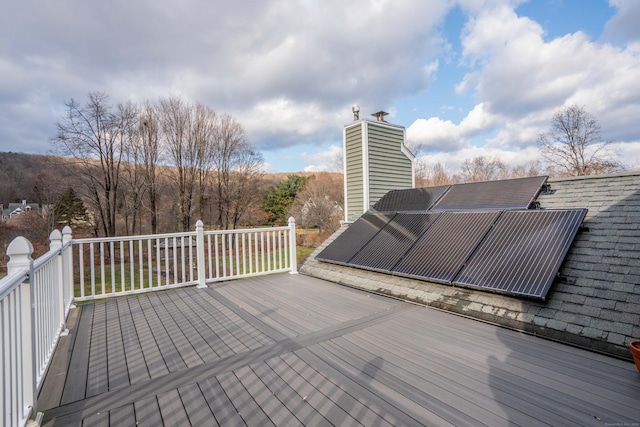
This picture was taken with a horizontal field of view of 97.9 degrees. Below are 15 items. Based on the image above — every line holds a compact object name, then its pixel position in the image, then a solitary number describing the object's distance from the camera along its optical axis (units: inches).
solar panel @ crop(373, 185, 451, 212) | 201.2
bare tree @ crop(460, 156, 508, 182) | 756.6
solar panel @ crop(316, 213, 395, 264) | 186.7
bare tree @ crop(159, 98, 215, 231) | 547.5
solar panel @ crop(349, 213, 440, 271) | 160.7
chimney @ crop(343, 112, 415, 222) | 264.7
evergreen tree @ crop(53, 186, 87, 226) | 465.5
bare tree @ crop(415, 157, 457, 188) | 772.0
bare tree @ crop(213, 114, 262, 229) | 614.2
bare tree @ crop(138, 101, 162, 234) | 518.6
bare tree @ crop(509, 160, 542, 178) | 695.7
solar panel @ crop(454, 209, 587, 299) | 107.0
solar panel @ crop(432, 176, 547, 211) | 159.3
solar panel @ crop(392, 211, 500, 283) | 133.6
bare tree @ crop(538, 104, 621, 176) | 596.7
